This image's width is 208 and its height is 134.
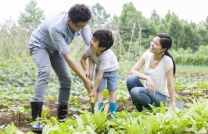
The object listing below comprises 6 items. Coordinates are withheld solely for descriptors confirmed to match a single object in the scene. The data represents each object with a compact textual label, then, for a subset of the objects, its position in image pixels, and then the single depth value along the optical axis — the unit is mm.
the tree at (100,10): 45672
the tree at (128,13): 34938
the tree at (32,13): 41281
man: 3484
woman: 3967
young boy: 3709
